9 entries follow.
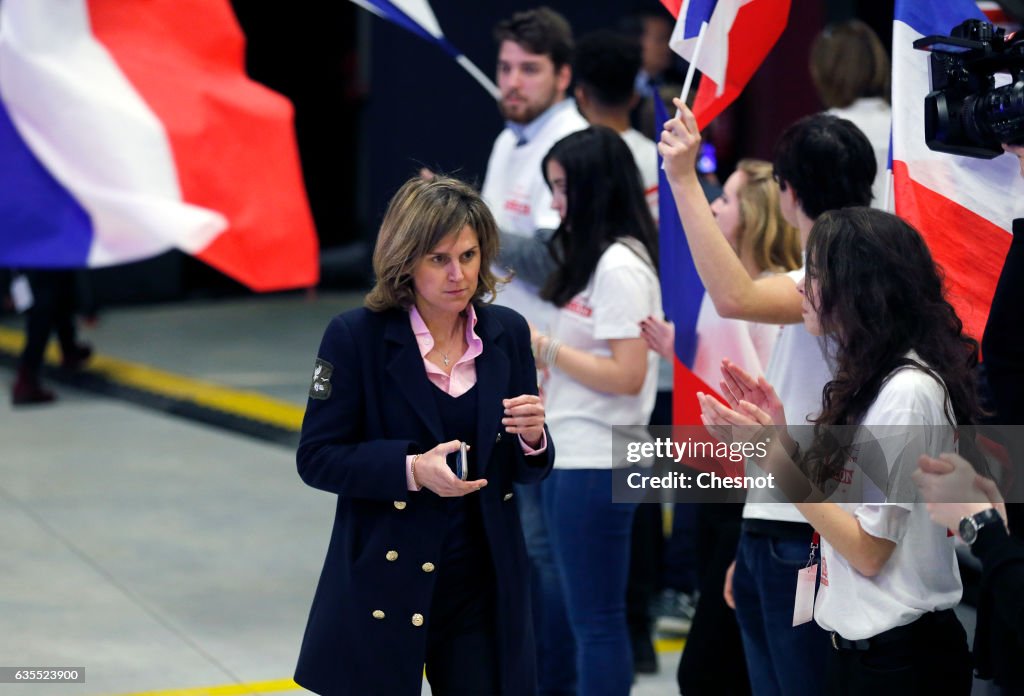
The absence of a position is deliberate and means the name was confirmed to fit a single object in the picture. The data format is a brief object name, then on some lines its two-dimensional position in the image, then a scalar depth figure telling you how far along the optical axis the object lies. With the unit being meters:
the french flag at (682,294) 8.69
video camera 6.53
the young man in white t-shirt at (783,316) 7.36
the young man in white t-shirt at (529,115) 11.01
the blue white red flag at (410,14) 10.66
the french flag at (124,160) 9.84
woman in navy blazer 6.58
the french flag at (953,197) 7.59
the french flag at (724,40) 8.23
